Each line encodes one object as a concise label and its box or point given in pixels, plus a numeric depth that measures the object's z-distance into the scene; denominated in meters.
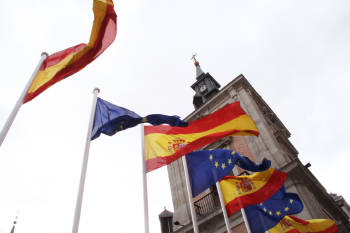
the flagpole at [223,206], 7.69
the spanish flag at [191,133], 7.47
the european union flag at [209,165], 8.02
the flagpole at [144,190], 5.82
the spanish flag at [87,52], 6.47
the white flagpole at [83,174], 4.92
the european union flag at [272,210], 9.55
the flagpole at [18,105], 5.28
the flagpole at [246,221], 8.97
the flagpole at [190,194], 6.71
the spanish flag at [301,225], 10.58
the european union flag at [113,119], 7.14
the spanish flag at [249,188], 9.03
